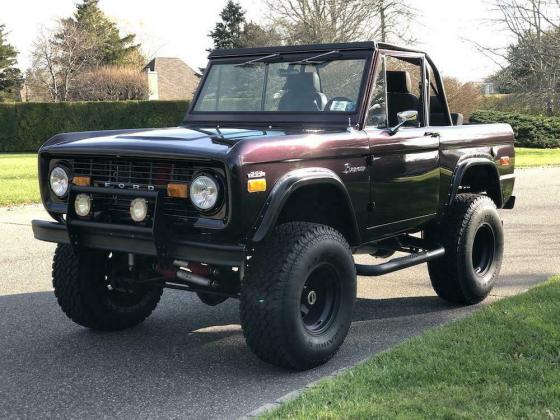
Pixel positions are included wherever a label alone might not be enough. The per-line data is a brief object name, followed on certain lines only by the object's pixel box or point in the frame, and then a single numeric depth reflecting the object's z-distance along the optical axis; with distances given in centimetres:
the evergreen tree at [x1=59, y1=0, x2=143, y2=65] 5472
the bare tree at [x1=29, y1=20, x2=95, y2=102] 5158
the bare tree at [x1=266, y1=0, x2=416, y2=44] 3219
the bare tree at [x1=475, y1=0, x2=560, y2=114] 2641
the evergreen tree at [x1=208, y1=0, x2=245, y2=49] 5056
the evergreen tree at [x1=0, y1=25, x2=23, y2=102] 5659
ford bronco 418
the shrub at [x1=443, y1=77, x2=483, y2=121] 3591
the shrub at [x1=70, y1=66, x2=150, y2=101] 5072
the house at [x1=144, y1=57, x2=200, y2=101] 6350
